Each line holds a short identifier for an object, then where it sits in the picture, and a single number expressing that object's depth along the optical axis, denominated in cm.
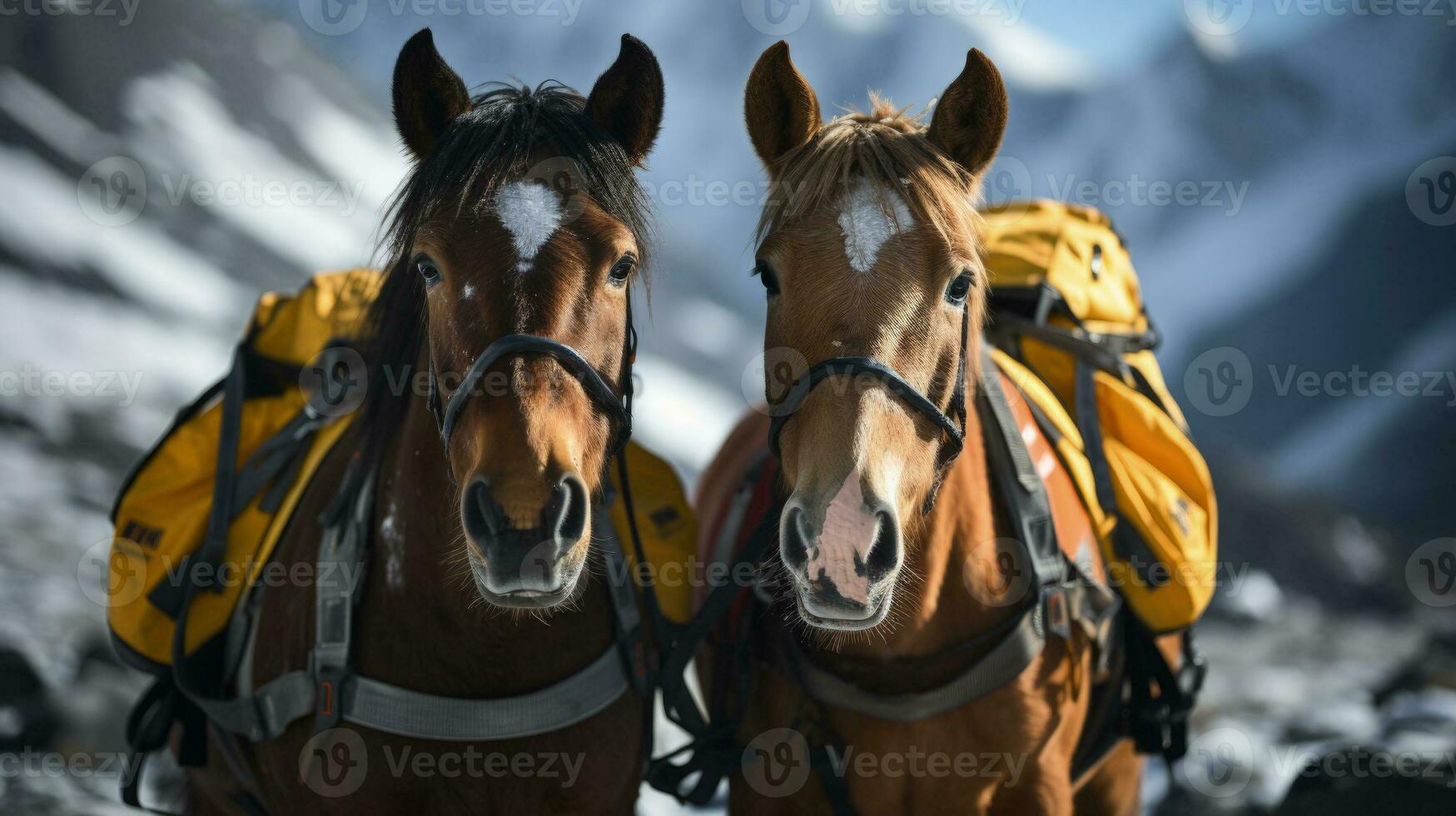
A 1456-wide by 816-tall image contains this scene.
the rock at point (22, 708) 496
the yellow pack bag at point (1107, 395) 284
